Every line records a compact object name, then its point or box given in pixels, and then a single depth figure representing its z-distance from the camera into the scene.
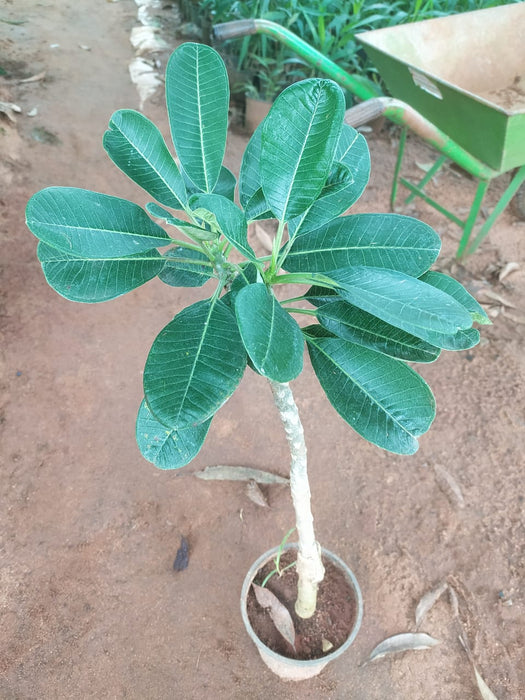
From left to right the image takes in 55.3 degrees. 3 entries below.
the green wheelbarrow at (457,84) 2.04
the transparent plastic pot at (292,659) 1.20
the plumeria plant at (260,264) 0.63
